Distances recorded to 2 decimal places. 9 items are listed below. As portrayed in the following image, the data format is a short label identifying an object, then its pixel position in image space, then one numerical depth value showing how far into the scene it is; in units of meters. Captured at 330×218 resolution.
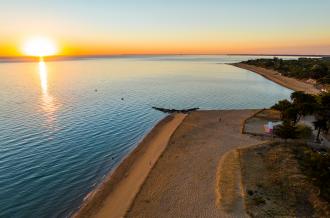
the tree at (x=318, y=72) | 125.68
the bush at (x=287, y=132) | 42.75
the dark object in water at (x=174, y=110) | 75.32
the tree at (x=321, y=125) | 44.66
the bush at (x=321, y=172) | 27.26
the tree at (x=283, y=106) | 53.08
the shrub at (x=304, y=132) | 46.28
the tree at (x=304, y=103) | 49.03
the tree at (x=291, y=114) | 48.81
